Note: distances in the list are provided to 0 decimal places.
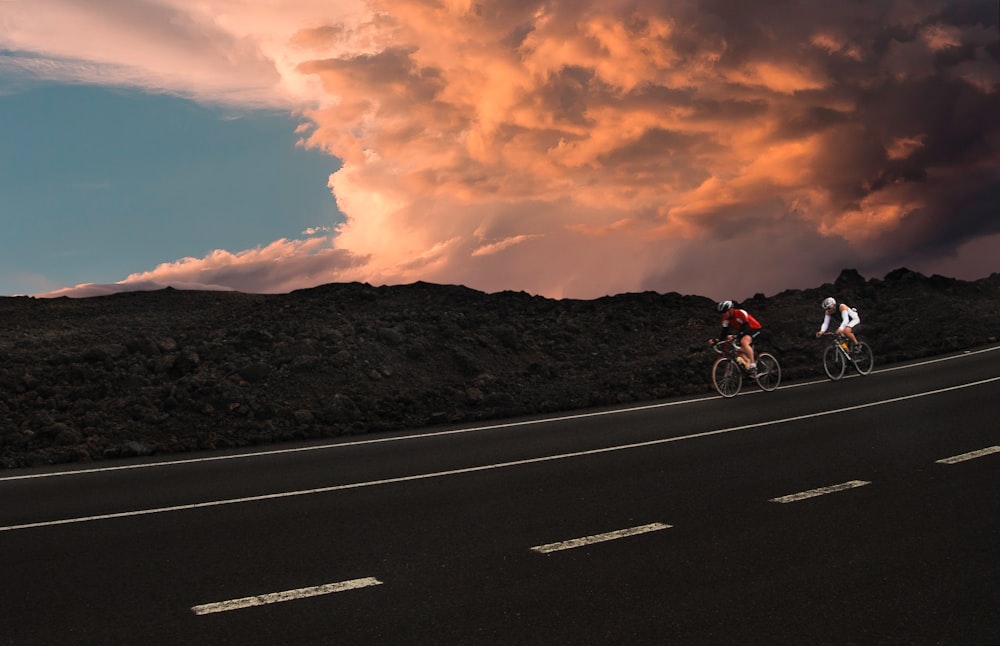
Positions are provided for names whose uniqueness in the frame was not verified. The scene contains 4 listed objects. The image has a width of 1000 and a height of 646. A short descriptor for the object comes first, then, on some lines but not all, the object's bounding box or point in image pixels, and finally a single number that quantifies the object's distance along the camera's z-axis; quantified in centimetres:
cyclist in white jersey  2085
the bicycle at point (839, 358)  2086
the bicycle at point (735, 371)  1872
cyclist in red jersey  1891
